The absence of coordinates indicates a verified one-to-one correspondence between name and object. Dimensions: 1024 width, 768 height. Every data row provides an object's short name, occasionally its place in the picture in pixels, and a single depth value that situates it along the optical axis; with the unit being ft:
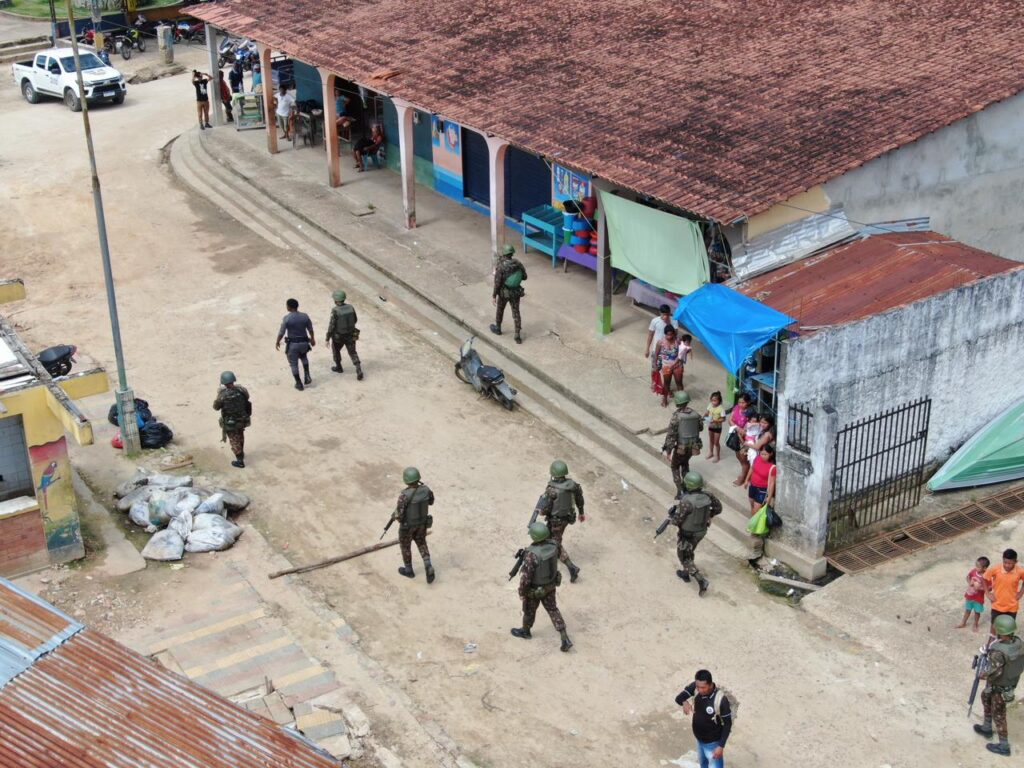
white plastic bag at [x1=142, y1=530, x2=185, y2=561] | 47.16
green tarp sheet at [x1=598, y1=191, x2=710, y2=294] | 55.52
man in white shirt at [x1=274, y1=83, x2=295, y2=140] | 92.43
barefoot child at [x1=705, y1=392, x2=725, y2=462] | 51.72
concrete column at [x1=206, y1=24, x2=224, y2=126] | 96.48
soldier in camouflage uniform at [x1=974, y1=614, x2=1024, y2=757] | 36.06
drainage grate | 46.65
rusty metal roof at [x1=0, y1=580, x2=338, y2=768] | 26.63
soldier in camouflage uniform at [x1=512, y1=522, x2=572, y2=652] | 40.42
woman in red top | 46.70
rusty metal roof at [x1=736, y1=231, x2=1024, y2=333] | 49.14
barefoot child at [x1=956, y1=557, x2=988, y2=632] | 41.27
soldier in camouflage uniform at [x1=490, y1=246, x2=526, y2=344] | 60.39
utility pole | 52.34
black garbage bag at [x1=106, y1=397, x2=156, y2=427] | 55.67
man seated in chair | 86.43
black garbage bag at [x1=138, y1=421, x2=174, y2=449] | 55.01
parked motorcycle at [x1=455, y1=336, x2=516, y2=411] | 57.82
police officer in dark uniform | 58.23
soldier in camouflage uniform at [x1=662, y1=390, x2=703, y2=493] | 48.37
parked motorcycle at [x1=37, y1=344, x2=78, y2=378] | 51.75
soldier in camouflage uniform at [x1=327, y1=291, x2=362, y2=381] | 59.00
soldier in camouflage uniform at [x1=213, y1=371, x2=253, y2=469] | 52.13
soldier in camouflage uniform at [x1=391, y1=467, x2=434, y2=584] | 43.96
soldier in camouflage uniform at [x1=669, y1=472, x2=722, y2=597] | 43.58
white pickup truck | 108.99
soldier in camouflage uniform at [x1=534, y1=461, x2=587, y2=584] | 44.60
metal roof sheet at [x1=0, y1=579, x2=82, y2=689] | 28.96
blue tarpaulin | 48.83
